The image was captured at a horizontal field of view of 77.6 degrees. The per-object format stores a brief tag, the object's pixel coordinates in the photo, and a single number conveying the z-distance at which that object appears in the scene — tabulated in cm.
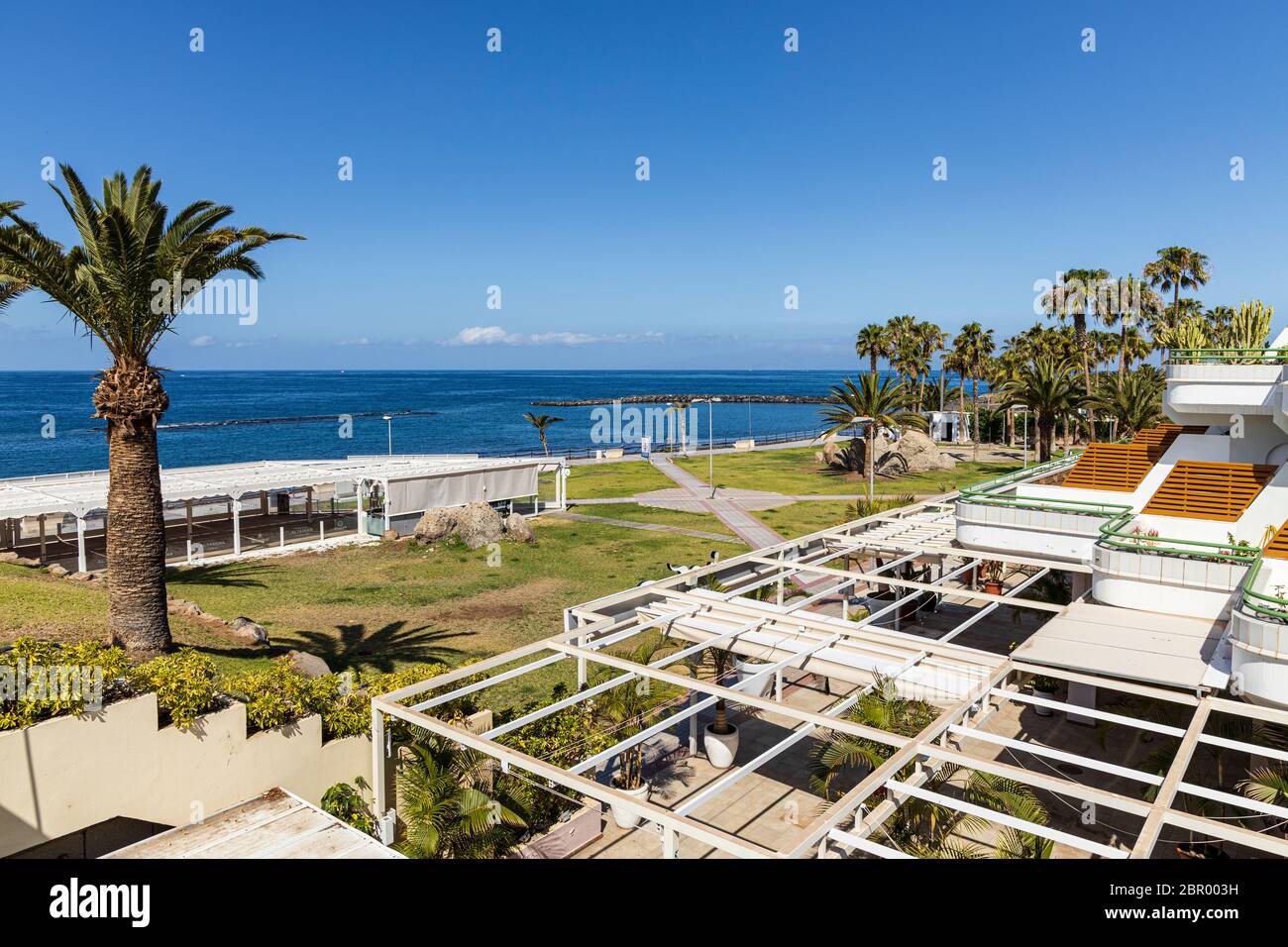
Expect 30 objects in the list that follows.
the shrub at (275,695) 1195
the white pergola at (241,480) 2838
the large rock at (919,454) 5859
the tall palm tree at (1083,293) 6419
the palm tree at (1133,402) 4784
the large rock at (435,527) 3588
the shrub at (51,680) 1023
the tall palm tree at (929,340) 8400
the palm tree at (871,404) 4253
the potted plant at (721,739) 1501
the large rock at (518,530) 3653
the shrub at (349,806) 1195
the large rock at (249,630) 2103
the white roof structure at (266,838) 905
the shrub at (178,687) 1130
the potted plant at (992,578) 2536
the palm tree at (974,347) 7825
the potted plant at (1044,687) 1775
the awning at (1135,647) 1184
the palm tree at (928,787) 939
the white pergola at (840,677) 822
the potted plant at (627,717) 1363
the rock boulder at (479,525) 3531
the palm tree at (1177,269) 6216
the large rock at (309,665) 1778
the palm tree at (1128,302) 6725
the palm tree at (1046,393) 5238
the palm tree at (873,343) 7856
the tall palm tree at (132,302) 1523
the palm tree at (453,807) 1051
